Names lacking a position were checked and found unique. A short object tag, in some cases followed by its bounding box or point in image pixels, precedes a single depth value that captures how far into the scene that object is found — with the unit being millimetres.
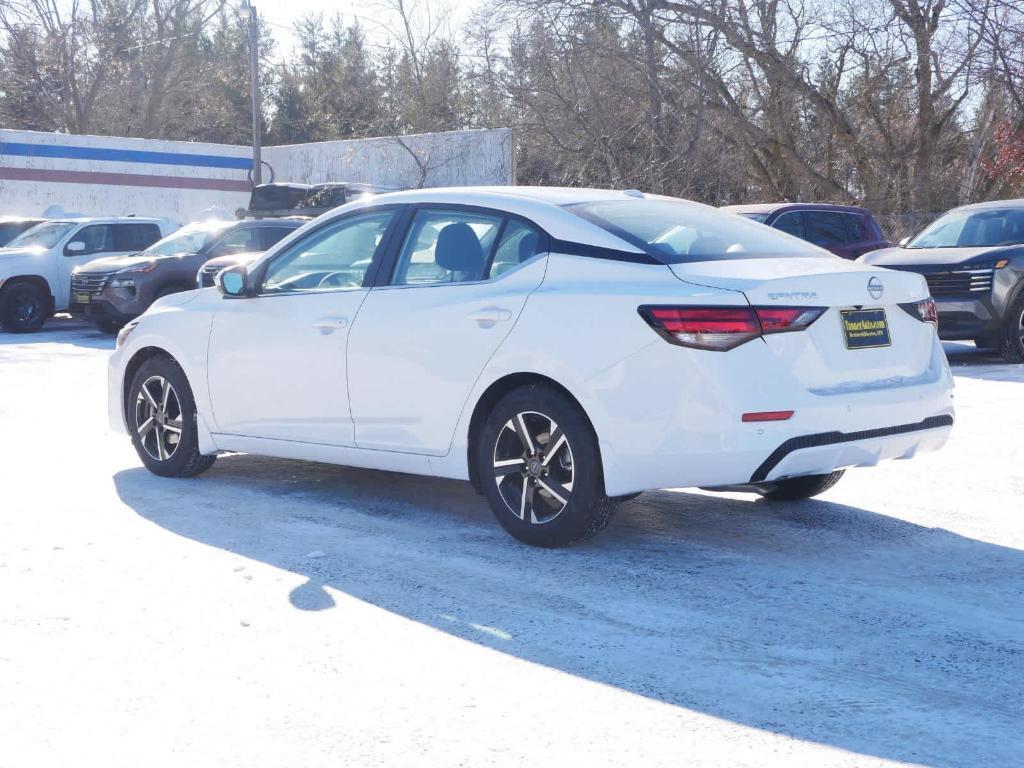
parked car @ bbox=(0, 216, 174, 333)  19453
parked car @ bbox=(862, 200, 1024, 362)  13250
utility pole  34219
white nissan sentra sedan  5207
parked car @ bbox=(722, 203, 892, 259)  15430
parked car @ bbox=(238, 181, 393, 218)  22859
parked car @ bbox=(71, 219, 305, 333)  17859
